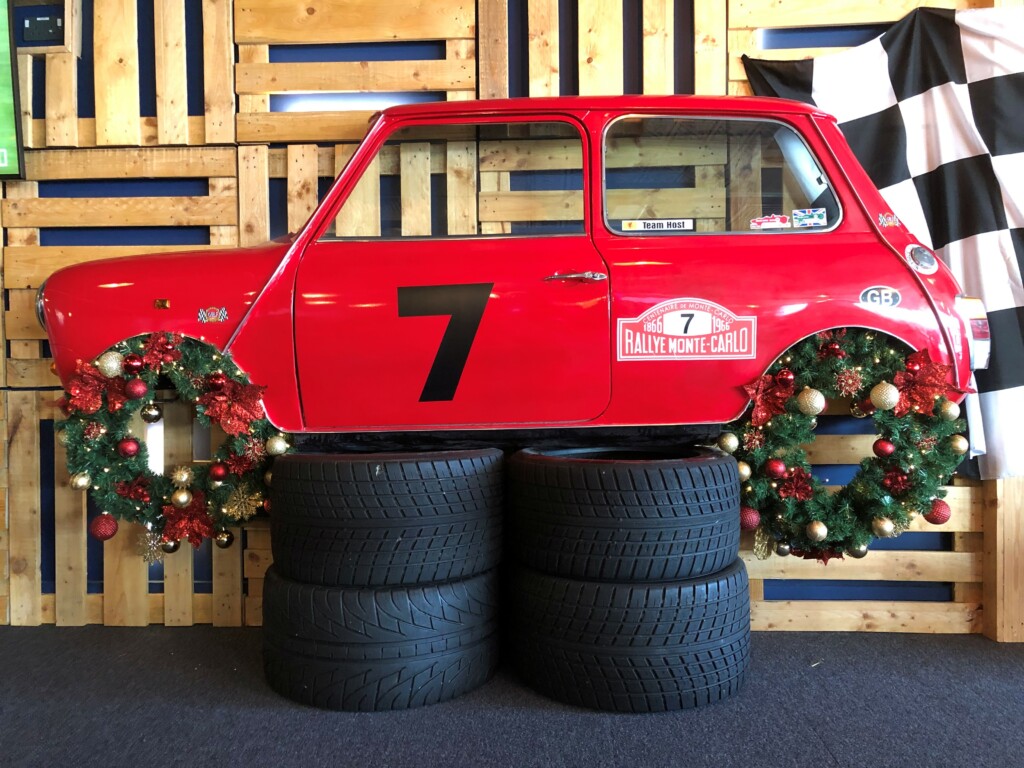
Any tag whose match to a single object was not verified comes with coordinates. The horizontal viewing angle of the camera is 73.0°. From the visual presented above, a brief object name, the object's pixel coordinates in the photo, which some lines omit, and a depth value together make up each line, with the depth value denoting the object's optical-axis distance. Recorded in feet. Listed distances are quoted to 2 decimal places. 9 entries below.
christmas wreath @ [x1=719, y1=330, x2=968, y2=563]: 7.33
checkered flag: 8.68
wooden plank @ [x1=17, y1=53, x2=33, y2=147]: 9.71
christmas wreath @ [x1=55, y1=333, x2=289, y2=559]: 7.34
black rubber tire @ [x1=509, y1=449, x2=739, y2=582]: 6.42
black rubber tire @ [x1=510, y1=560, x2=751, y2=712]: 6.36
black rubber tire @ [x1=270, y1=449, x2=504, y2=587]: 6.48
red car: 7.35
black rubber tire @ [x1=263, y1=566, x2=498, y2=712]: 6.42
